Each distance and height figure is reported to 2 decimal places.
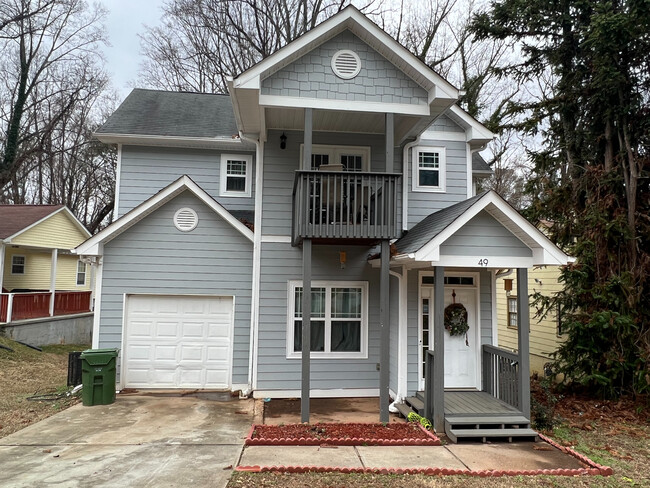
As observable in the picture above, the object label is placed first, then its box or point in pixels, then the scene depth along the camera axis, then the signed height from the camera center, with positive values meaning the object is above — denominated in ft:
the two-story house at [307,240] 23.98 +2.74
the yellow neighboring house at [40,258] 50.75 +3.12
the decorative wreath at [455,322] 27.22 -2.17
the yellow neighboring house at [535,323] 41.29 -3.53
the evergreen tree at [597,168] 27.58 +8.66
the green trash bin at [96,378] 25.49 -5.77
